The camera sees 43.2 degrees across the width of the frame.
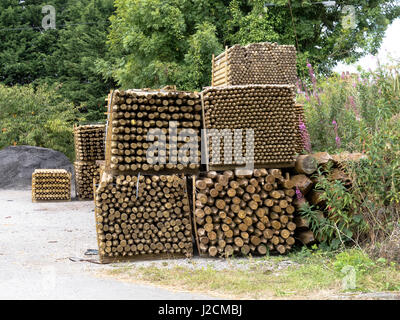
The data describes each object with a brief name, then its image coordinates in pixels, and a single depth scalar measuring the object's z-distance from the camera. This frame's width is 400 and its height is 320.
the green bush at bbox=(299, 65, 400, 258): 6.73
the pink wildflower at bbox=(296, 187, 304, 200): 7.69
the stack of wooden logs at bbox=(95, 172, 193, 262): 7.59
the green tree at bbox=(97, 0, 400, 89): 21.66
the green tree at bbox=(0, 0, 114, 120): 31.22
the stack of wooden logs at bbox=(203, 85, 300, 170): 7.92
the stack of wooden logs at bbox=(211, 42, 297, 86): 13.29
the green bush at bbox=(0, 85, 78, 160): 24.58
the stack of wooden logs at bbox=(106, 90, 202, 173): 7.77
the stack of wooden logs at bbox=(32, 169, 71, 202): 16.84
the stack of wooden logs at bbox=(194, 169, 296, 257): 7.68
